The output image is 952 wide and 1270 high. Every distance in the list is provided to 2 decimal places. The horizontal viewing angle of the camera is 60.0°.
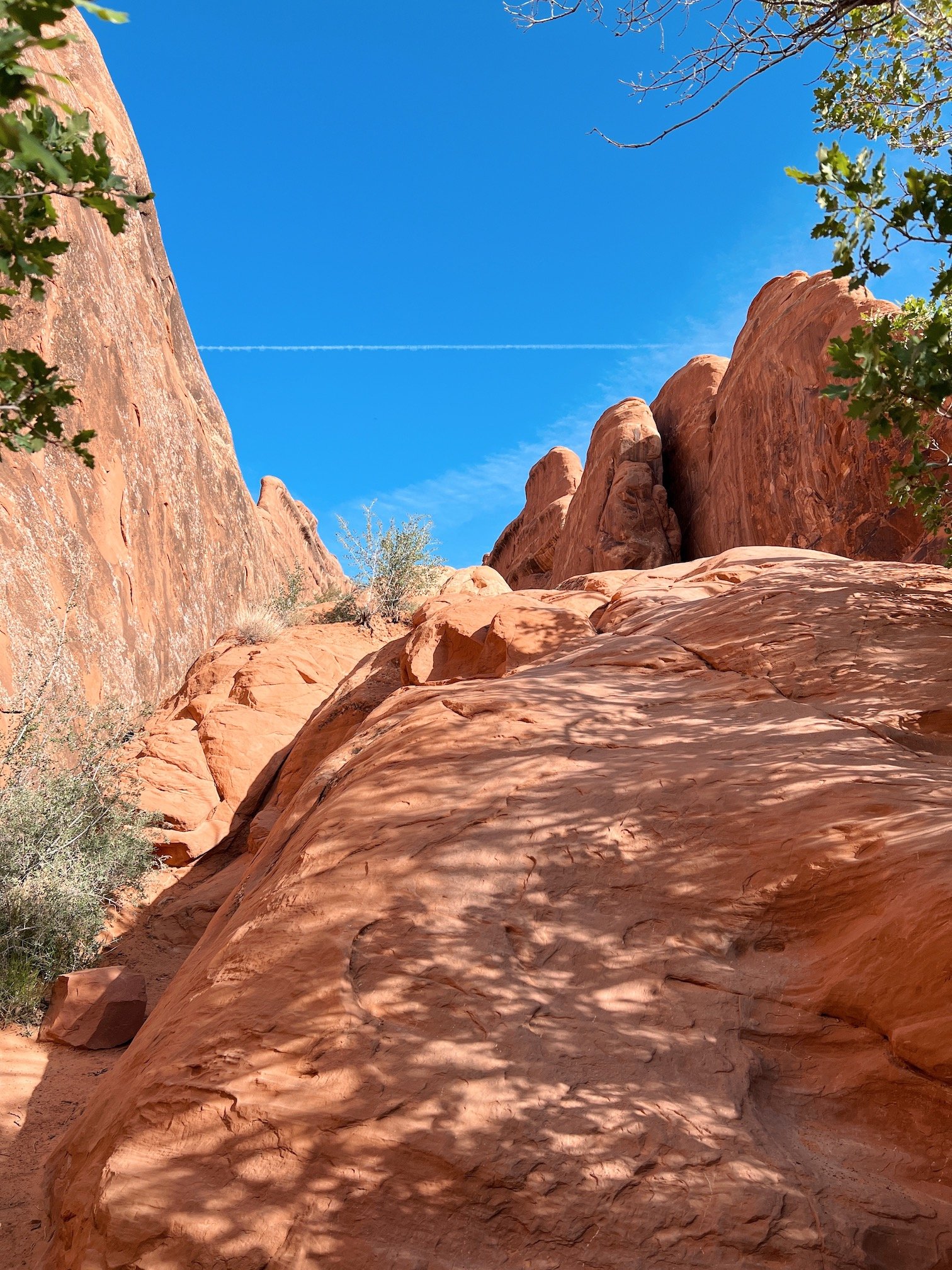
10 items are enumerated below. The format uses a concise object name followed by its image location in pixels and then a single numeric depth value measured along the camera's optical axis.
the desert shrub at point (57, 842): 7.22
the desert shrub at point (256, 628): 15.16
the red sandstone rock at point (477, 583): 13.23
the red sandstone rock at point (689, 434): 18.59
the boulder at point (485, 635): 7.50
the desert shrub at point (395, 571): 15.85
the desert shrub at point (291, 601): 17.81
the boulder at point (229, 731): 10.65
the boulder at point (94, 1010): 6.31
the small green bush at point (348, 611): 15.70
